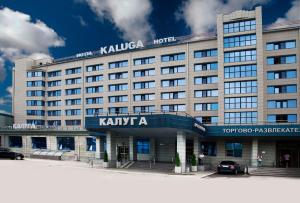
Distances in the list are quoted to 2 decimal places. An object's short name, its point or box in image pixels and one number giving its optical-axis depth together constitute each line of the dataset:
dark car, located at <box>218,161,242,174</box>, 29.40
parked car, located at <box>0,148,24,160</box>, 39.48
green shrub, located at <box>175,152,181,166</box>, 28.70
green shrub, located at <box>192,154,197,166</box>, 31.12
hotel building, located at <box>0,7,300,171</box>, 33.52
